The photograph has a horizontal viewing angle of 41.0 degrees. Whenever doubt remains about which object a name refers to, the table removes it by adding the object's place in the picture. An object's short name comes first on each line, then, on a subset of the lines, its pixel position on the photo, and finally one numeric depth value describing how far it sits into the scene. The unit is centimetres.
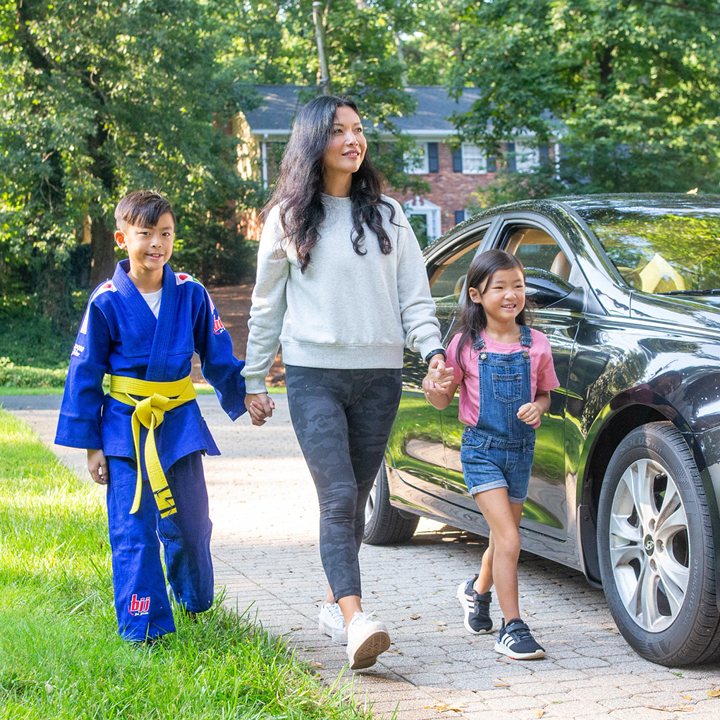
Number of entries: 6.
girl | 357
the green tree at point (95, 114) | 2305
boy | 336
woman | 341
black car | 318
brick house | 3975
